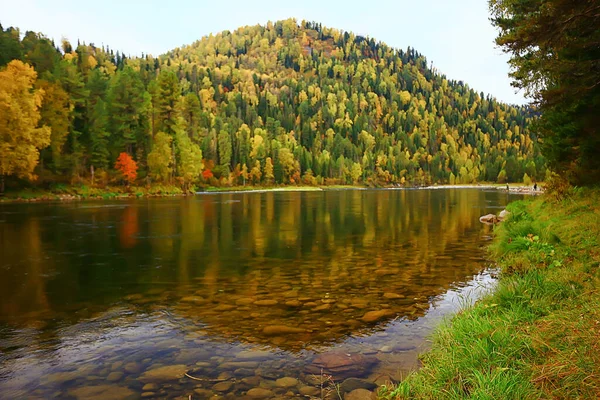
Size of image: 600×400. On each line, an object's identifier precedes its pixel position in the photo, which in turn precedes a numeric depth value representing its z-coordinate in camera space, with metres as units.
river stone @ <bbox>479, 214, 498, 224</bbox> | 30.66
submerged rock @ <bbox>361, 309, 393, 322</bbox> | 9.82
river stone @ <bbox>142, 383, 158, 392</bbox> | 6.48
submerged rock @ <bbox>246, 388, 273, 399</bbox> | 6.25
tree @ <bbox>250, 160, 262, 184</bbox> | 132.00
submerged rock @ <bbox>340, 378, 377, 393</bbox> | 6.42
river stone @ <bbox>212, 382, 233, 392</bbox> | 6.47
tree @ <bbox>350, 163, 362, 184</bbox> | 182.25
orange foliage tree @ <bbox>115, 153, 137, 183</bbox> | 75.06
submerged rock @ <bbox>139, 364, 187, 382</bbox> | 6.89
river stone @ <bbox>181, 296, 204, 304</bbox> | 11.61
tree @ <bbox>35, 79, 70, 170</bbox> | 64.12
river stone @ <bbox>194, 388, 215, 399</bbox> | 6.25
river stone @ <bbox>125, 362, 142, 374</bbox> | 7.19
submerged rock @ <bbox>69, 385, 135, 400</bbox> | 6.26
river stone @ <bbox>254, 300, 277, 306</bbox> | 11.19
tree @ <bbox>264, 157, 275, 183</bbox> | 138.88
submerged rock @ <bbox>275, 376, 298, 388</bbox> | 6.58
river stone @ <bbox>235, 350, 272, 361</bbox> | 7.66
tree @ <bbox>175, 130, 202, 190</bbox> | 84.94
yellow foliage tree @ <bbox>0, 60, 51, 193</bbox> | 51.25
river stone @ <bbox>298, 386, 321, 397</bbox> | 6.27
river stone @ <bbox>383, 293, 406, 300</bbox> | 11.71
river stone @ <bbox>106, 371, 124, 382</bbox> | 6.88
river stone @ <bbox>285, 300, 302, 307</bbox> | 11.04
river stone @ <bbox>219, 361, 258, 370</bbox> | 7.27
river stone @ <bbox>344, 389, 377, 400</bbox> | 6.12
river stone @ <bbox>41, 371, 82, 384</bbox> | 6.80
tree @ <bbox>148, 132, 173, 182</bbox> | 77.75
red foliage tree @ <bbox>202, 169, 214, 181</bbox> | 105.12
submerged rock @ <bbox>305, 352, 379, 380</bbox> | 6.98
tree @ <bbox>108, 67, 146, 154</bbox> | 80.06
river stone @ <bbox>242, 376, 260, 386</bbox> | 6.68
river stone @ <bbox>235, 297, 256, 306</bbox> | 11.21
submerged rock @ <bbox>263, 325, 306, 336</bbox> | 8.98
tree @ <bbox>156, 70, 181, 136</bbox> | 85.19
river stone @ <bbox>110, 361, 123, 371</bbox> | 7.31
